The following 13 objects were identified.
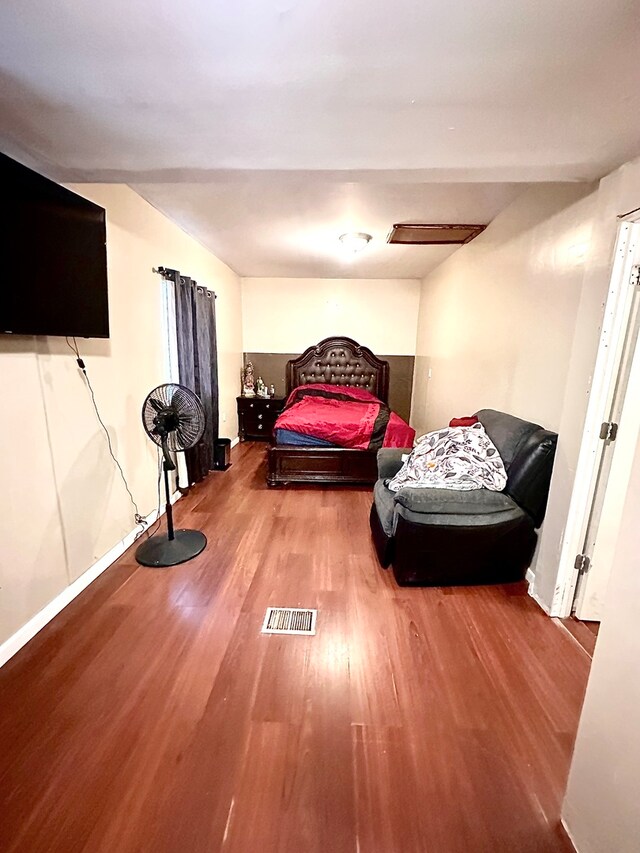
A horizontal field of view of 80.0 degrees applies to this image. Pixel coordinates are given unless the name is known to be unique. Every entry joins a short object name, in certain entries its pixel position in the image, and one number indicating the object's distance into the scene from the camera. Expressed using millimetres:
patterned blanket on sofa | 2230
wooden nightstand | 5395
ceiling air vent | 3105
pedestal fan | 2379
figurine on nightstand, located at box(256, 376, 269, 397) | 5621
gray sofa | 2100
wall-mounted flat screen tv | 1529
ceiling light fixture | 3328
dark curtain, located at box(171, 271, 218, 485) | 3301
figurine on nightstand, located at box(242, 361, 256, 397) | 5578
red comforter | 3758
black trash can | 4219
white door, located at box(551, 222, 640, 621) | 1618
